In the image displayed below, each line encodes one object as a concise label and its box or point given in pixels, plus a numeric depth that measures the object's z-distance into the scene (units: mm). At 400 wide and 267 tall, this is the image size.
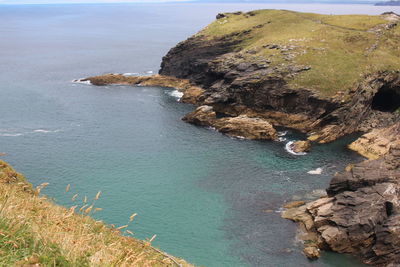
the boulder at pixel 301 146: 76000
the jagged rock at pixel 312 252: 44969
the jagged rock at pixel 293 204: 55625
